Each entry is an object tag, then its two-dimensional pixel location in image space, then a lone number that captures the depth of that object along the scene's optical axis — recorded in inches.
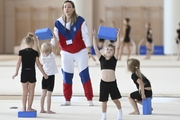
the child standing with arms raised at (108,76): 383.5
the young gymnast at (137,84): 411.9
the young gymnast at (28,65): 403.4
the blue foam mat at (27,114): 401.2
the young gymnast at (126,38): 1309.9
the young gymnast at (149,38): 1368.4
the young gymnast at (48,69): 431.9
